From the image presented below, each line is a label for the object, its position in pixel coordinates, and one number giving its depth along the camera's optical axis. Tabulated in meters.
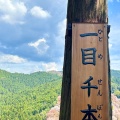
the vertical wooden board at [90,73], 1.93
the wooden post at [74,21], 1.96
